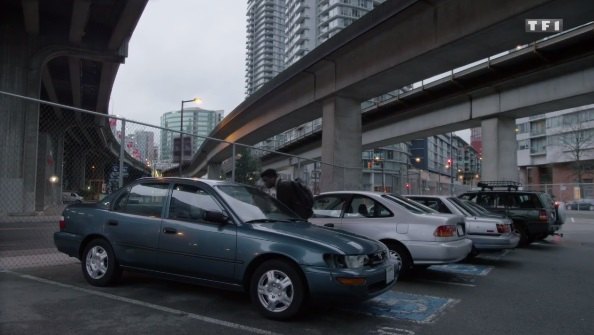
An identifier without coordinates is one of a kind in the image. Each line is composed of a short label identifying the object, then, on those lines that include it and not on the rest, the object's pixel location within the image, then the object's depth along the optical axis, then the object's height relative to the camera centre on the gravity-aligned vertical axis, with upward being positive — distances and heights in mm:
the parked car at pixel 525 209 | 12648 -312
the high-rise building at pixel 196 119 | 70294 +12208
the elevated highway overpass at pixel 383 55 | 11102 +4210
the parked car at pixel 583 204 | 30750 -418
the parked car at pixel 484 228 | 9586 -649
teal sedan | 4875 -599
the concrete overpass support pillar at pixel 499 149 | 22375 +2393
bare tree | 61175 +7526
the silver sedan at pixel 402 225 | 7199 -469
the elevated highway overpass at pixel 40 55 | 19484 +6993
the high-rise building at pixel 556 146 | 63906 +7893
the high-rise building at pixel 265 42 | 157625 +54259
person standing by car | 7371 -28
